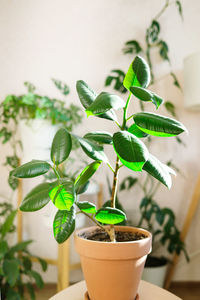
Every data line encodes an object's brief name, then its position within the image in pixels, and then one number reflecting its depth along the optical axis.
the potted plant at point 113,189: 0.57
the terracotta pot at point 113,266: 0.64
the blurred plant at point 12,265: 1.51
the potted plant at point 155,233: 1.83
